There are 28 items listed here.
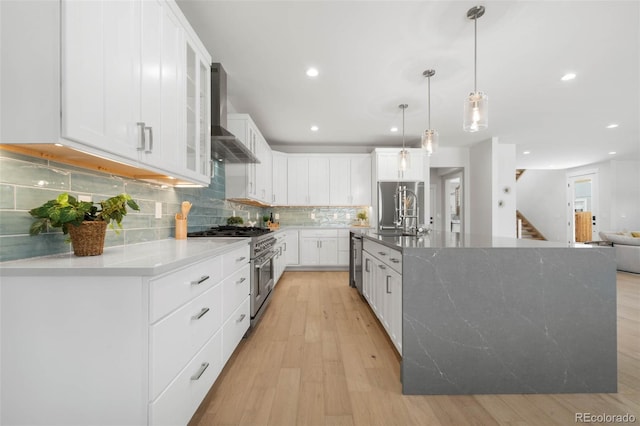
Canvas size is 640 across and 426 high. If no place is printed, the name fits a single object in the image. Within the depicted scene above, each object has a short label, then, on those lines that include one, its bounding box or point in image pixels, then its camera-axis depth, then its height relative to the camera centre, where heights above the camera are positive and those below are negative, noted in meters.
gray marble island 1.62 -0.65
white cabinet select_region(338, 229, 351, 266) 5.30 -0.68
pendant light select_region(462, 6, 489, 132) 2.16 +0.85
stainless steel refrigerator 5.30 +0.29
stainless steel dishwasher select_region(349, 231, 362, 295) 3.45 -0.67
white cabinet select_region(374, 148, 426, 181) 5.31 +1.00
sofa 4.86 -0.72
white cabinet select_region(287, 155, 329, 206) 5.56 +0.73
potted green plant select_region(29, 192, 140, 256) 1.13 -0.01
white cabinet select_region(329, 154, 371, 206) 5.58 +0.73
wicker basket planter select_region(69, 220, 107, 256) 1.21 -0.10
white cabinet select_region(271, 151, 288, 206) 5.46 +0.75
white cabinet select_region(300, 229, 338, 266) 5.30 -0.68
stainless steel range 2.43 -0.48
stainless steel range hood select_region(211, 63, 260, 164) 2.50 +0.95
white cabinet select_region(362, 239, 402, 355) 1.79 -0.59
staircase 9.75 -0.60
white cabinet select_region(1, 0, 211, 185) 0.97 +0.60
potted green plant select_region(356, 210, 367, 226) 5.61 -0.05
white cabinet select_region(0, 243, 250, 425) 0.96 -0.49
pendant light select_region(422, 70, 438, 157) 2.89 +0.82
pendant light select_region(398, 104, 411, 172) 3.38 +0.70
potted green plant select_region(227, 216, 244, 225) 3.50 -0.07
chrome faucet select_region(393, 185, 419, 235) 2.79 +0.01
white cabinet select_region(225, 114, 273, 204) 3.51 +0.63
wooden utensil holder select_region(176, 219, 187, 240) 2.24 -0.11
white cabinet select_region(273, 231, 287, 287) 3.73 -0.64
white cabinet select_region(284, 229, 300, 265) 5.26 -0.68
